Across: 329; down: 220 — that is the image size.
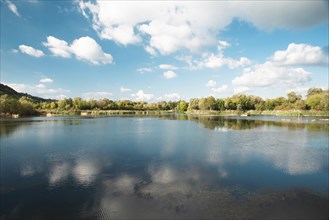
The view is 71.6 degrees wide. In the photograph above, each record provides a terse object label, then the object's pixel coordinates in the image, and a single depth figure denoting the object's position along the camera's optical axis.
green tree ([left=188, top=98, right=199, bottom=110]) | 116.98
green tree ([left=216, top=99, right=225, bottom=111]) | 108.19
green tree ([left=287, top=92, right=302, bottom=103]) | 98.69
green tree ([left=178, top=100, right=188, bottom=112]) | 133.12
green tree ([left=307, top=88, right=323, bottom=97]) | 104.79
